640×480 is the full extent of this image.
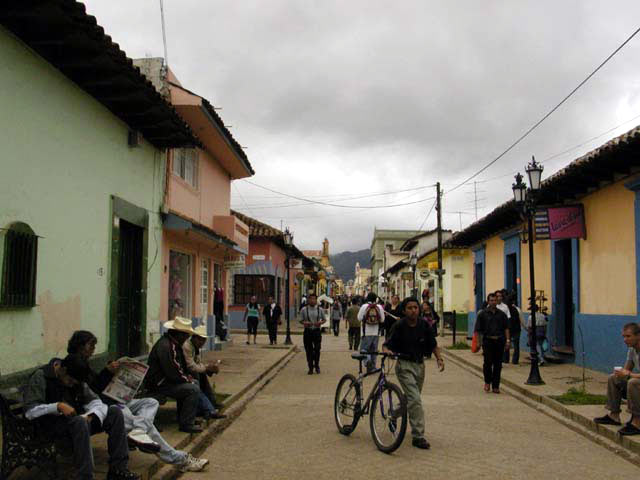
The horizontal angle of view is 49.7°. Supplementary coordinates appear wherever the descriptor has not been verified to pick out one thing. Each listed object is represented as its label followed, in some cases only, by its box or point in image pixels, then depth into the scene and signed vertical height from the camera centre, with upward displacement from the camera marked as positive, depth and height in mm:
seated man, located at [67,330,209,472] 5781 -1112
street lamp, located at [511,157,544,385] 12359 +1759
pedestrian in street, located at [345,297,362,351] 19886 -897
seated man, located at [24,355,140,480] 5254 -937
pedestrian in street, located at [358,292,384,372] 13836 -517
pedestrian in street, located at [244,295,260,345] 23078 -684
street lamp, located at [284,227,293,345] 23992 +1906
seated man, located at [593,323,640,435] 7695 -1040
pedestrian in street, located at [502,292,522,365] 15883 -618
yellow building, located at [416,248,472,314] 33094 +758
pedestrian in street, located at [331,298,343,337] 30844 -889
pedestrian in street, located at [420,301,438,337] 18375 -409
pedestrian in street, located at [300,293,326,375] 14898 -737
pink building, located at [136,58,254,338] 14023 +1981
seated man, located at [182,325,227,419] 8266 -883
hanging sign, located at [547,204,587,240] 15023 +1644
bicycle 7043 -1237
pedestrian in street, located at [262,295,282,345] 22656 -713
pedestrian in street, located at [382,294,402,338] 16797 -420
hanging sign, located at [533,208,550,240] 15234 +1613
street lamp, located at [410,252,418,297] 31716 +1628
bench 5141 -1138
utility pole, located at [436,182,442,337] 27467 +1266
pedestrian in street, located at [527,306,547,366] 16016 -808
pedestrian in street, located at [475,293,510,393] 11977 -779
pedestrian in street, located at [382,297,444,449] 7785 -566
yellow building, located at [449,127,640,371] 12586 +926
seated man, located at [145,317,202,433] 7816 -928
